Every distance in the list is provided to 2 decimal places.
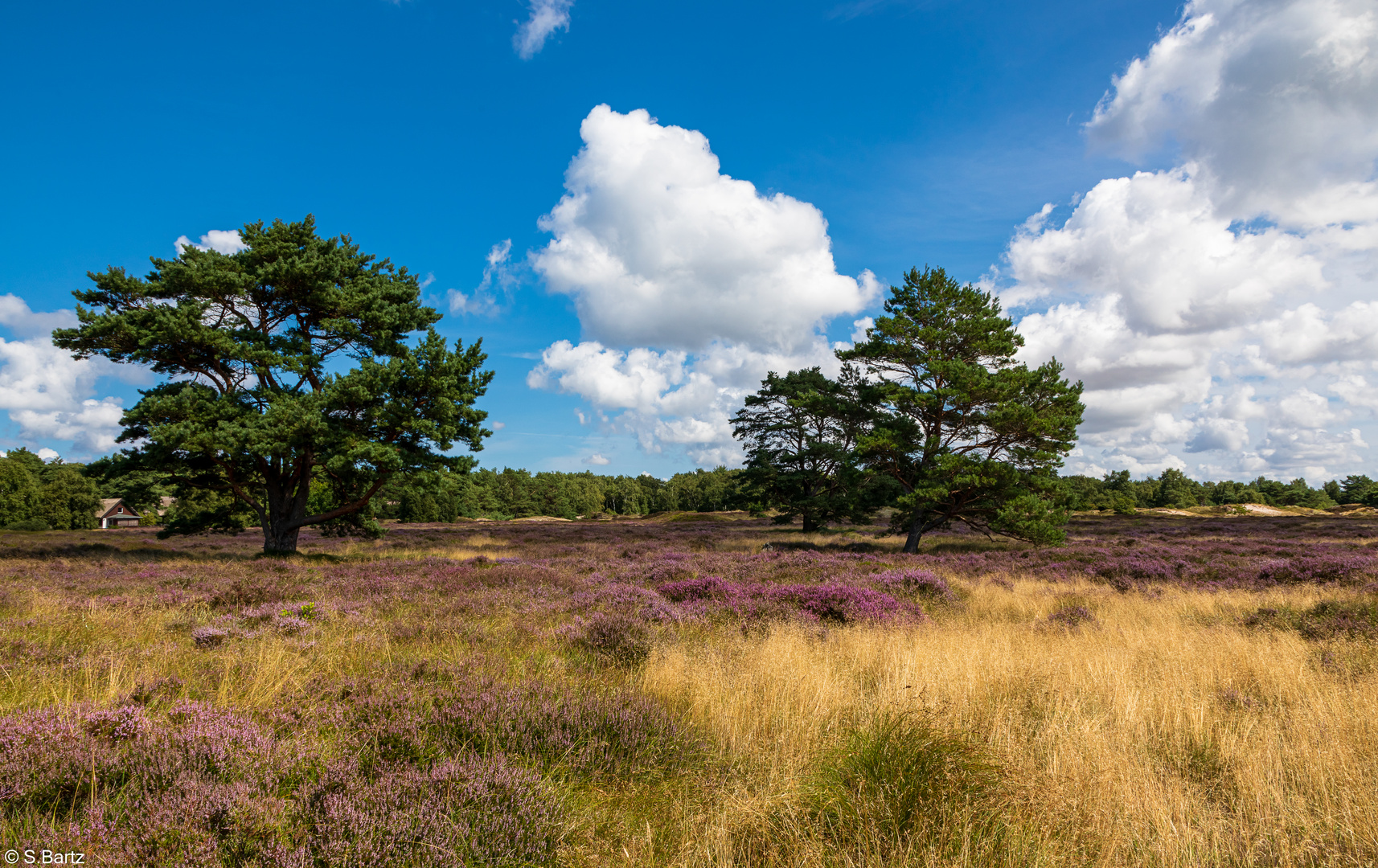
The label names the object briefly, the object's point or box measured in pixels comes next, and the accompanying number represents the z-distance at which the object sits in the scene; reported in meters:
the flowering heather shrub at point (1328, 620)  7.33
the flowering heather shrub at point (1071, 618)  8.52
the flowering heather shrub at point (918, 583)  11.10
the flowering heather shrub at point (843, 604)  8.64
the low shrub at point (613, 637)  6.41
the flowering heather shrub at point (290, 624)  7.14
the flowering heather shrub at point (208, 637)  6.39
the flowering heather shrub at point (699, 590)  10.13
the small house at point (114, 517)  81.83
